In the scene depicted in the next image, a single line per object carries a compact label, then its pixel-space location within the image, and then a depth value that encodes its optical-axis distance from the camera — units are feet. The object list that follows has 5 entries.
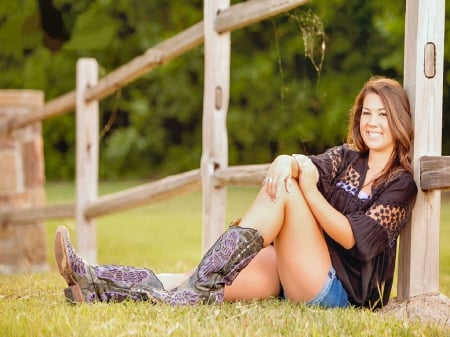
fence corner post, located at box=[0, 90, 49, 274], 41.62
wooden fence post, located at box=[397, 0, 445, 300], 17.25
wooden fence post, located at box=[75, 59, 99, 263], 34.42
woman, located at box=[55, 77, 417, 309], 16.55
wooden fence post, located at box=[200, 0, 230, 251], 24.80
